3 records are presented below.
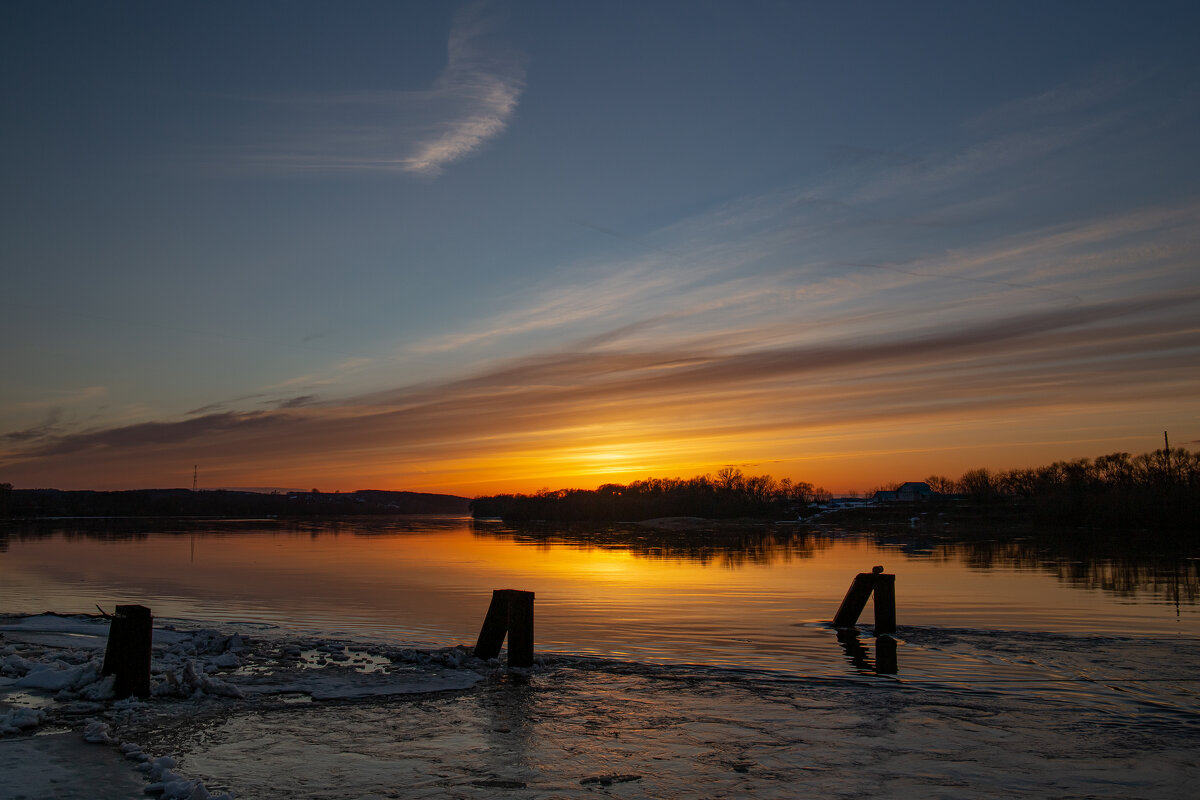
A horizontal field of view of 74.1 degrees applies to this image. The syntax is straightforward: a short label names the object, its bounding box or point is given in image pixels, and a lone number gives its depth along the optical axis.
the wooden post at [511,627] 15.68
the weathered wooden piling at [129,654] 12.53
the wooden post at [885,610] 19.67
